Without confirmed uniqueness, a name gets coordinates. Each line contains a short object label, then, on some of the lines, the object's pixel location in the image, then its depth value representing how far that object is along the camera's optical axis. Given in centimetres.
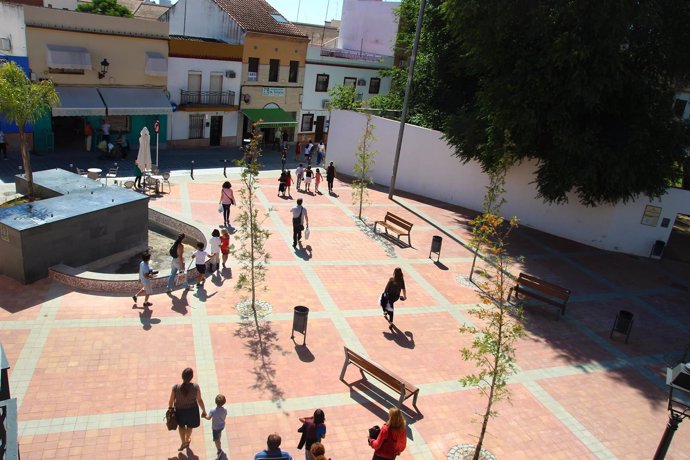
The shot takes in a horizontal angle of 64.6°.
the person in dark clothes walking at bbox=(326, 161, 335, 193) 2364
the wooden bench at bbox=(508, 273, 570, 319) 1432
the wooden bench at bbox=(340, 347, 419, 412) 969
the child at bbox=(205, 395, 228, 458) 807
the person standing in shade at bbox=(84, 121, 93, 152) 2750
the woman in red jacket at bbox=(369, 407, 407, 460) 743
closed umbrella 1986
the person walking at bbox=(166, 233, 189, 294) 1300
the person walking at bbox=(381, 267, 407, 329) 1250
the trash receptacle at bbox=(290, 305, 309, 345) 1144
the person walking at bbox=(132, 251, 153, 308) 1208
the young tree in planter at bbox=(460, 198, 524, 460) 818
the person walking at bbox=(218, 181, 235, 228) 1731
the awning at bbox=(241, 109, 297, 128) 3481
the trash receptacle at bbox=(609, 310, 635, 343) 1345
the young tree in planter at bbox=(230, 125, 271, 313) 1196
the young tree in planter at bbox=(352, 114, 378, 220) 2043
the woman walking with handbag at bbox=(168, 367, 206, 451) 796
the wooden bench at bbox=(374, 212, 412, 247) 1833
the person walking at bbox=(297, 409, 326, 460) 771
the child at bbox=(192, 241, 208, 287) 1332
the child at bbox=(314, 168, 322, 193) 2325
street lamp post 665
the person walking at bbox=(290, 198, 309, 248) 1638
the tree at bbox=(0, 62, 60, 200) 1513
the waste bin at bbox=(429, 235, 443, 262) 1705
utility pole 2134
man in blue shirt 693
